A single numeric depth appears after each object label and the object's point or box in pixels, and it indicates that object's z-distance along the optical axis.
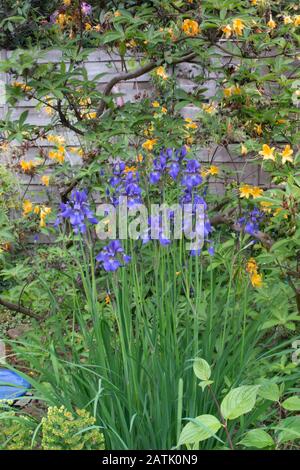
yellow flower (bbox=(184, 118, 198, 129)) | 3.31
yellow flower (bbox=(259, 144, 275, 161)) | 2.47
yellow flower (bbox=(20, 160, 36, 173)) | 3.30
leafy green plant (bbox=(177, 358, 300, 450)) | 1.58
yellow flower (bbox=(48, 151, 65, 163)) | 3.38
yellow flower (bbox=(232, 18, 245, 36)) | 2.44
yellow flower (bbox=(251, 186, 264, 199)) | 2.71
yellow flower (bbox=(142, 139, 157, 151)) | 3.05
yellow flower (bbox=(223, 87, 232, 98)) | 3.02
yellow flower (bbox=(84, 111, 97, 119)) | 3.19
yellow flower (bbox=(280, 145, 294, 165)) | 2.53
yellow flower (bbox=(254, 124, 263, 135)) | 3.06
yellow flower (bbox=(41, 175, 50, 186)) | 3.37
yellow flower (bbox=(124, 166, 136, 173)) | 2.71
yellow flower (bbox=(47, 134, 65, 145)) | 3.60
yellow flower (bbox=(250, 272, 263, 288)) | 2.44
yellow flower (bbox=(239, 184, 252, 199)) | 2.71
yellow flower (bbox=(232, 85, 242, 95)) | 2.95
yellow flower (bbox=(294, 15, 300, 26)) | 2.74
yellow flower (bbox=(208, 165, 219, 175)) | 3.25
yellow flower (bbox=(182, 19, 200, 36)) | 2.64
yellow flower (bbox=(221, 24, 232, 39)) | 2.44
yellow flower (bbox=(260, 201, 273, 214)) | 2.39
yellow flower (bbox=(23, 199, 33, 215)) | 3.25
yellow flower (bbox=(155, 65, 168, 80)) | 3.37
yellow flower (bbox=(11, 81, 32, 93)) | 2.66
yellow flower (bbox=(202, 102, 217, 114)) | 3.32
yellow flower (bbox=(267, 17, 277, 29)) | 2.74
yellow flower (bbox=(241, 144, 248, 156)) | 2.88
